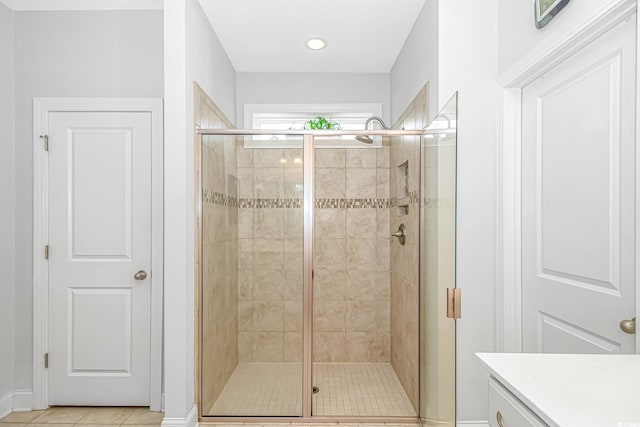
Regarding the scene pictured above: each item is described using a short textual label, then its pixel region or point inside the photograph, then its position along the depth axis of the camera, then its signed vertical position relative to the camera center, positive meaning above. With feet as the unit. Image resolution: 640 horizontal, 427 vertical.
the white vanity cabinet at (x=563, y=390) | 2.47 -1.16
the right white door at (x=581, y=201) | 4.80 +0.17
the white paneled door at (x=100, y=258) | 9.21 -0.98
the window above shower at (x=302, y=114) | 12.89 +3.05
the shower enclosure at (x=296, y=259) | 8.63 -0.94
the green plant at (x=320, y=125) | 10.96 +2.32
